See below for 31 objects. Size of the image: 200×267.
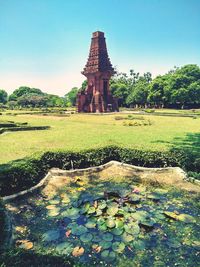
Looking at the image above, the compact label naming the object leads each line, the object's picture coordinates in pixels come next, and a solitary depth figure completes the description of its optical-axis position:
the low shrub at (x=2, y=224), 3.89
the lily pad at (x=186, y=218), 4.98
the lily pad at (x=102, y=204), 5.34
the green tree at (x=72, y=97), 97.19
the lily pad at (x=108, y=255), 3.85
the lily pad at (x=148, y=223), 4.72
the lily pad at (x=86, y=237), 4.29
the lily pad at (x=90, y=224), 4.75
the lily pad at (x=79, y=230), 4.51
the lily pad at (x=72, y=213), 5.16
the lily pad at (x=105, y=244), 4.11
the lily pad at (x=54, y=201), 5.84
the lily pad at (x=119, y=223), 4.68
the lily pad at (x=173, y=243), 4.16
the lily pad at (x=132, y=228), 4.50
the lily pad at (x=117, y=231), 4.49
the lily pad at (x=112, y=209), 5.14
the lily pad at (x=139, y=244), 4.11
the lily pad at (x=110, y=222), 4.68
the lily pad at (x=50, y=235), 4.35
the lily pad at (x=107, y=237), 4.28
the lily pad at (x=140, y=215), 4.93
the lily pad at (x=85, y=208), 5.27
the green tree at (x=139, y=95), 62.38
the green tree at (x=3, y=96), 109.06
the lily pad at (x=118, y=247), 4.02
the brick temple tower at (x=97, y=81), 43.69
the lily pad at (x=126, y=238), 4.32
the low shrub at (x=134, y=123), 21.99
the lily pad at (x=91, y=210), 5.20
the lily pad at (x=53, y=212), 5.28
